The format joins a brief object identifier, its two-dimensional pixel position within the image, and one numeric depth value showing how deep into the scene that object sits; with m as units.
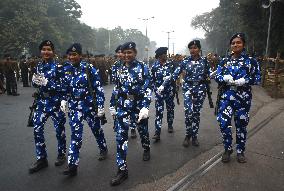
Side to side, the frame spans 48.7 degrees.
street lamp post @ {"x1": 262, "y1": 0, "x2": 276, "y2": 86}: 17.73
